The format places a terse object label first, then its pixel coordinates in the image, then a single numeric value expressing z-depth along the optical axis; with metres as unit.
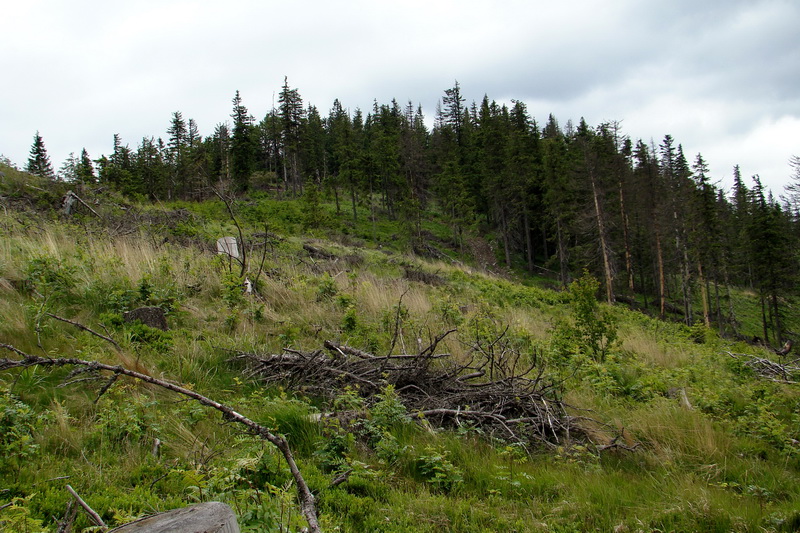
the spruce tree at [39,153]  51.17
